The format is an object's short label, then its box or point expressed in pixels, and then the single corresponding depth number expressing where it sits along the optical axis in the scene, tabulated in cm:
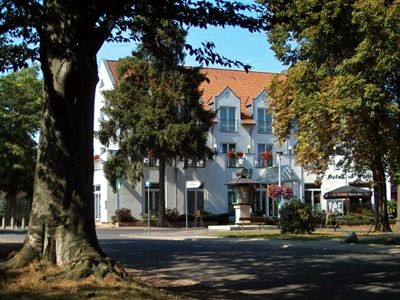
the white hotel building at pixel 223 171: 5312
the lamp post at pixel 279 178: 4781
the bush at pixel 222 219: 5003
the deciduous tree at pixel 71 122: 970
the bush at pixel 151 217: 4978
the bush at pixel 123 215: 4912
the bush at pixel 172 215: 4978
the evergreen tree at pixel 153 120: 4447
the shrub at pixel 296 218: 2805
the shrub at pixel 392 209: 4797
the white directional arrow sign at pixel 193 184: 4528
